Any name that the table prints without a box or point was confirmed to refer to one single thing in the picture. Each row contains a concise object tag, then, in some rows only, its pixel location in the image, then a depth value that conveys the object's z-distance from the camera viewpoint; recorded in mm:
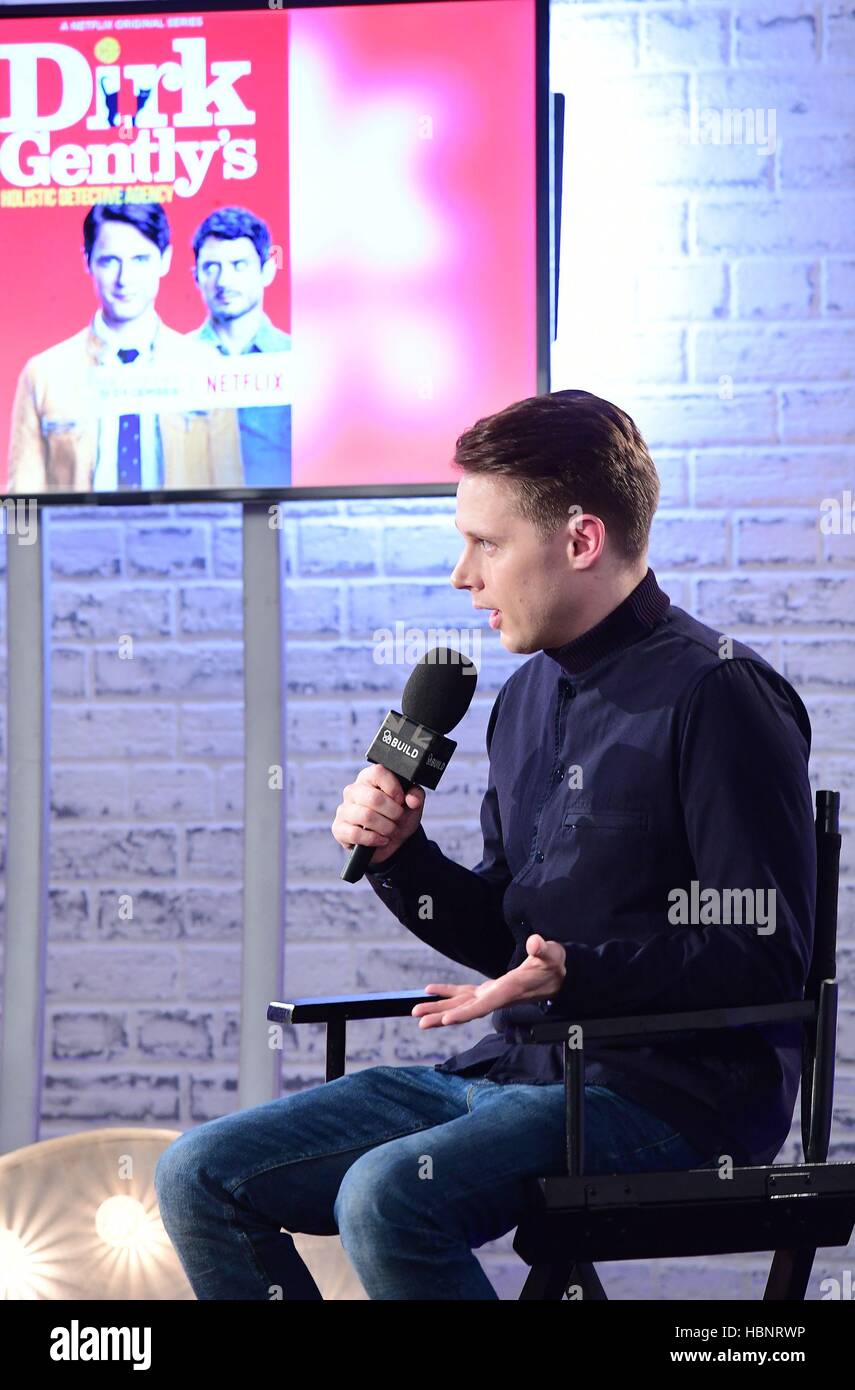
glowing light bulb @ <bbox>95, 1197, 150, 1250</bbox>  5001
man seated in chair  4228
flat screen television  5084
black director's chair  4207
